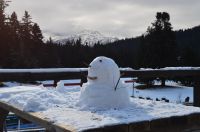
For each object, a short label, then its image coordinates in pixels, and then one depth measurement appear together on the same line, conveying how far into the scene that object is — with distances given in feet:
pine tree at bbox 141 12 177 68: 103.45
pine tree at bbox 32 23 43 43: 117.70
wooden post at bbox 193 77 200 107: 14.75
